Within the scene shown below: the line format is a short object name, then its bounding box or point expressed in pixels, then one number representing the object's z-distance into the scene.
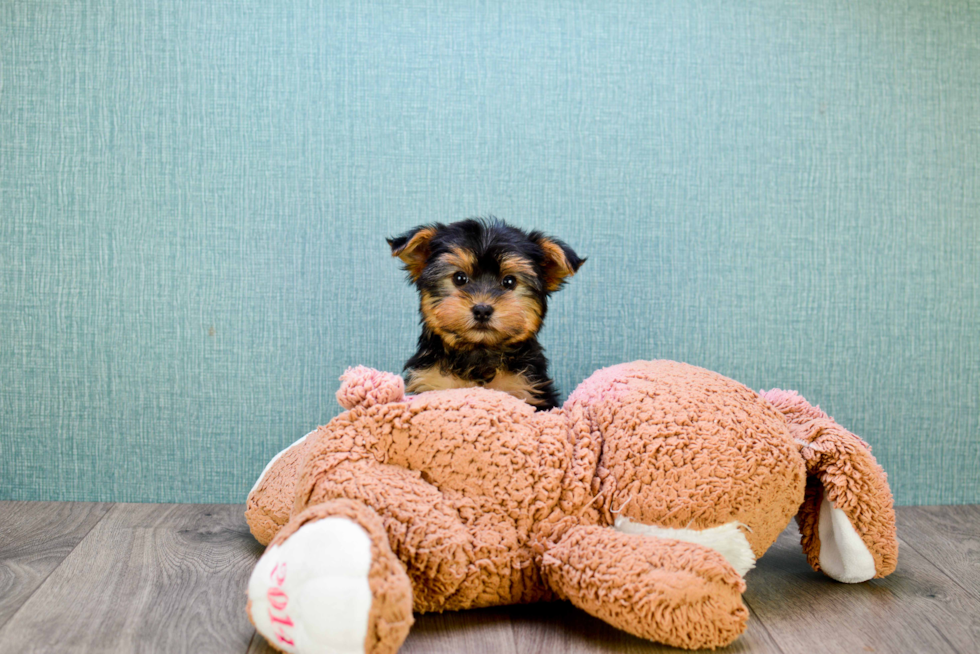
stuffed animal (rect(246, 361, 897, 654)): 0.55
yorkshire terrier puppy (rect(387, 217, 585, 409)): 0.71
